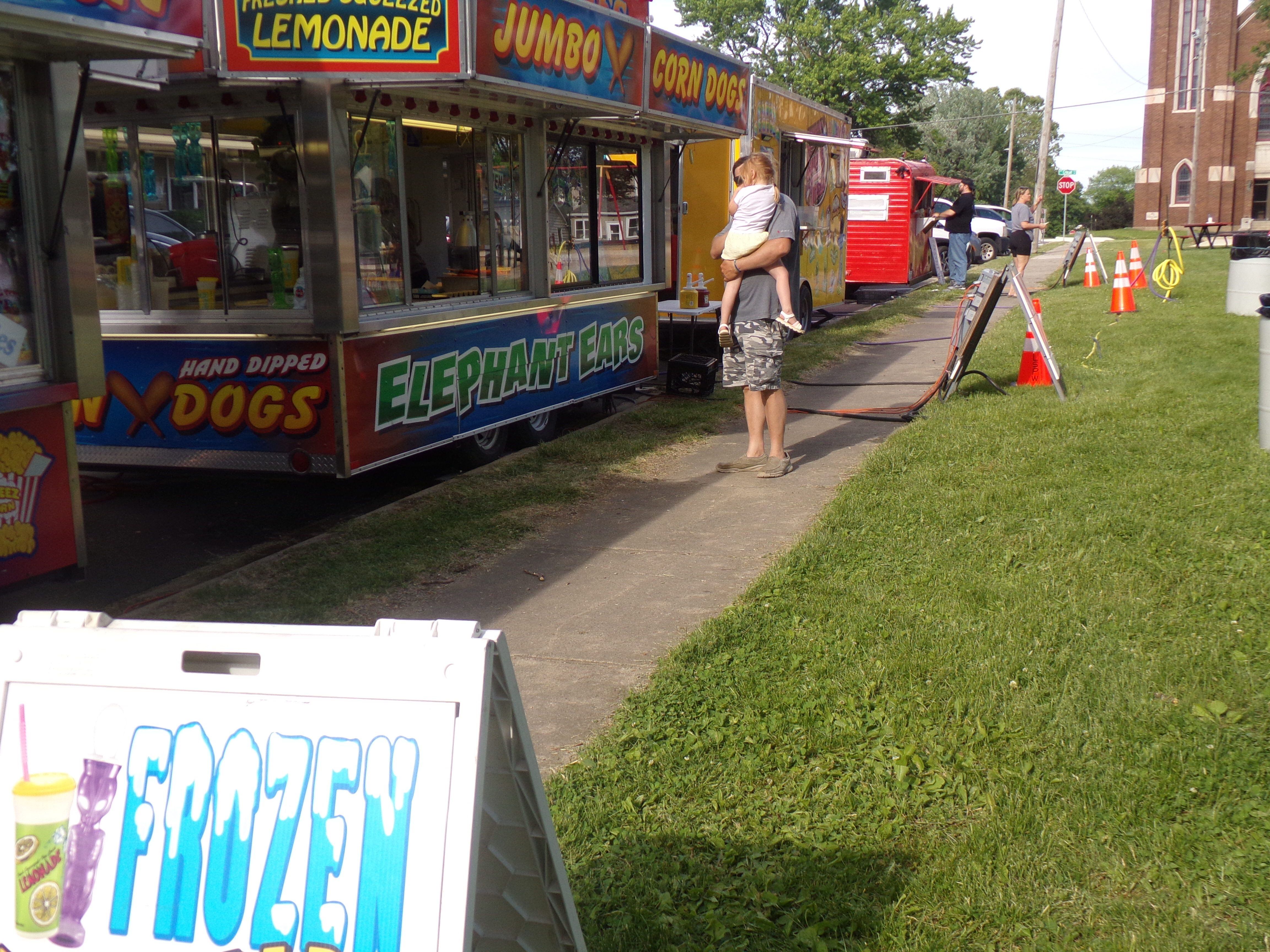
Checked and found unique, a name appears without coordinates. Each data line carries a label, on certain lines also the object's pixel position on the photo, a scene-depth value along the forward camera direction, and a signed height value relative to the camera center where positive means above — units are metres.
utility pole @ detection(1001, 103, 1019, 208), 74.62 +7.29
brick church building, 61.34 +7.70
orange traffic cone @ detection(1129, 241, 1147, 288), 18.84 -0.07
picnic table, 35.75 +1.04
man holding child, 7.07 -0.41
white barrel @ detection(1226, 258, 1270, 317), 14.75 -0.28
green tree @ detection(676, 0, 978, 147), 55.31 +10.08
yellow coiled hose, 18.83 -0.14
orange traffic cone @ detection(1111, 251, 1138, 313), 15.88 -0.43
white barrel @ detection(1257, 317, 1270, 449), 7.13 -0.85
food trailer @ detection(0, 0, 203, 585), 4.98 -0.07
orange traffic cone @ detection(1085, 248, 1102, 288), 21.70 -0.21
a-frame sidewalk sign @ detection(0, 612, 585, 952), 1.78 -0.81
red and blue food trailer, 6.16 +0.29
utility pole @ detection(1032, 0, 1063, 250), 32.88 +4.22
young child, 7.08 +0.32
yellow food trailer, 13.27 +1.12
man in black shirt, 20.31 +0.63
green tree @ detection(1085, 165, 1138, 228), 82.38 +6.35
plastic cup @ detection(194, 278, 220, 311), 7.13 -0.12
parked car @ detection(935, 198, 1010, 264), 34.44 +1.11
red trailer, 23.11 +0.91
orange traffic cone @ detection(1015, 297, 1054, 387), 9.93 -0.89
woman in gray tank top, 18.67 +0.64
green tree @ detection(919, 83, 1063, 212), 81.31 +9.34
